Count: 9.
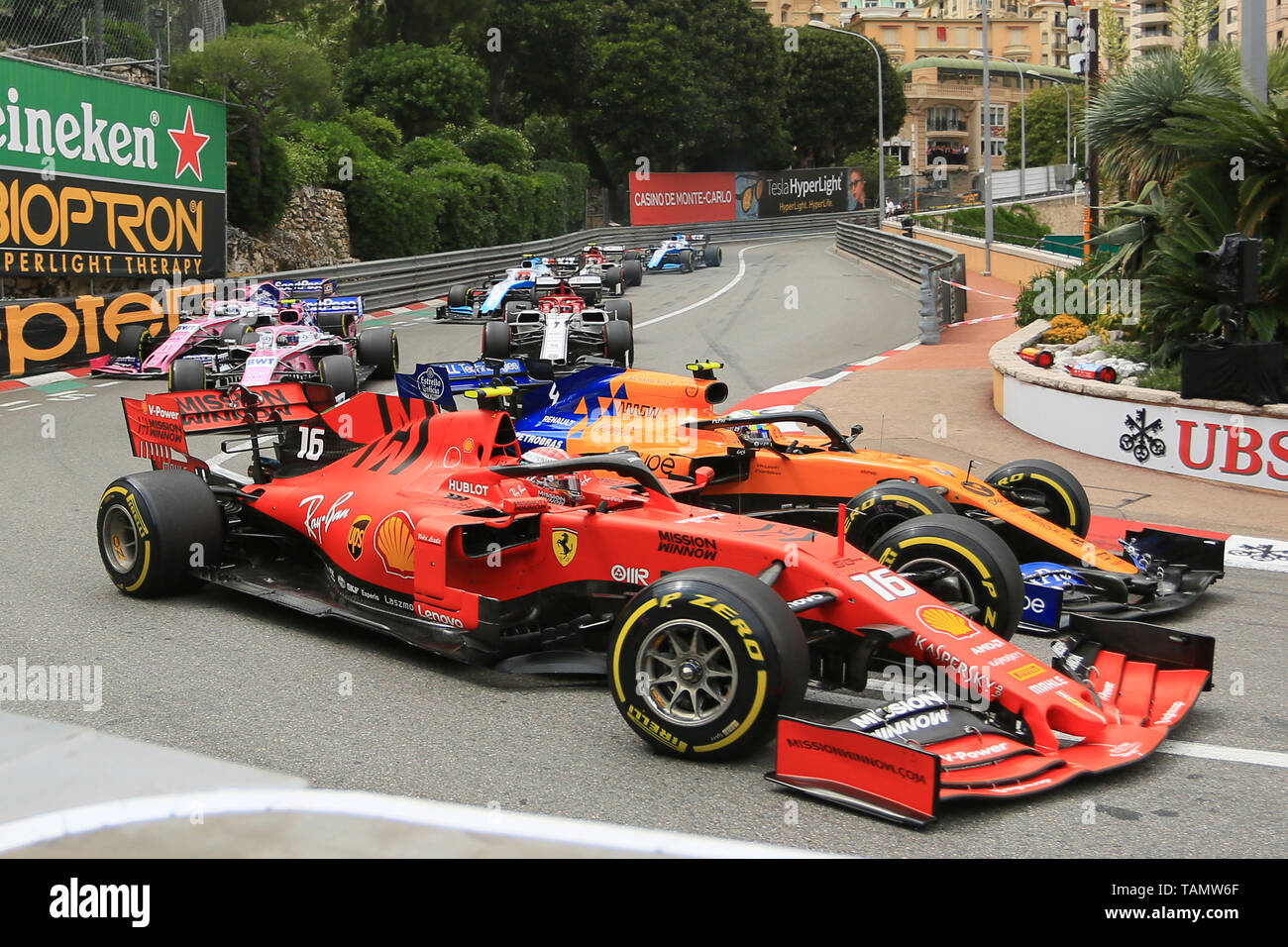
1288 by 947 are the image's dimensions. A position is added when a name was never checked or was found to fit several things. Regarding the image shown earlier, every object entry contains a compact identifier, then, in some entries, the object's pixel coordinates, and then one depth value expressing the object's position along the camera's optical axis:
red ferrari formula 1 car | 4.91
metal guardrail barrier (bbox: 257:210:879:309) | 29.08
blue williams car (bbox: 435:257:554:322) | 25.53
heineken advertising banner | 19.77
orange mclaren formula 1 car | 6.35
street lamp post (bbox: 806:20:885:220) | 54.25
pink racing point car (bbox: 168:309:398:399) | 15.45
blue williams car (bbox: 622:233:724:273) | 43.22
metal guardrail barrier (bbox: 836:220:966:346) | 22.62
